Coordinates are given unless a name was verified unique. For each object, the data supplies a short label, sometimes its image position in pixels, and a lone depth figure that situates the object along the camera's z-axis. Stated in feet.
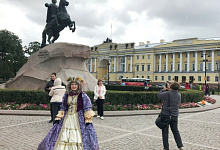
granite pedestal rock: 47.11
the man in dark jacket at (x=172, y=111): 17.58
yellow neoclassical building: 223.86
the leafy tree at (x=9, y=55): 143.99
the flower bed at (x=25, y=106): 37.60
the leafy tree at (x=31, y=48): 172.00
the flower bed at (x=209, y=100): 65.16
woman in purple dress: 14.02
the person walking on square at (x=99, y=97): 32.56
